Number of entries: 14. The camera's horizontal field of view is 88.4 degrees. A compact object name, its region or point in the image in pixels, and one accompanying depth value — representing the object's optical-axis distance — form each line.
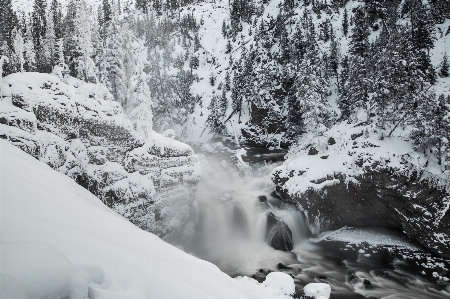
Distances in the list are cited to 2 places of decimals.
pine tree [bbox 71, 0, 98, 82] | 24.84
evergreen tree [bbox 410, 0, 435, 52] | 39.72
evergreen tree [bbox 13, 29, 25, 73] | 26.44
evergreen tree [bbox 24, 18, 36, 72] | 34.28
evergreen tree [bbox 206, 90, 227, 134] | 56.59
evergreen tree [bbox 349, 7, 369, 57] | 46.19
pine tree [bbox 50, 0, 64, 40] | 43.53
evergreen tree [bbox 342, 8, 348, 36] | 61.25
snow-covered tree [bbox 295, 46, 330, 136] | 25.67
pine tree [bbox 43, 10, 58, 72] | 39.94
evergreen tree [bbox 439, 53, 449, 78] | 33.91
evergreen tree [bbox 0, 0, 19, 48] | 39.14
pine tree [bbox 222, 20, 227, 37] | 80.88
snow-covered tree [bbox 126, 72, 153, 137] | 18.98
